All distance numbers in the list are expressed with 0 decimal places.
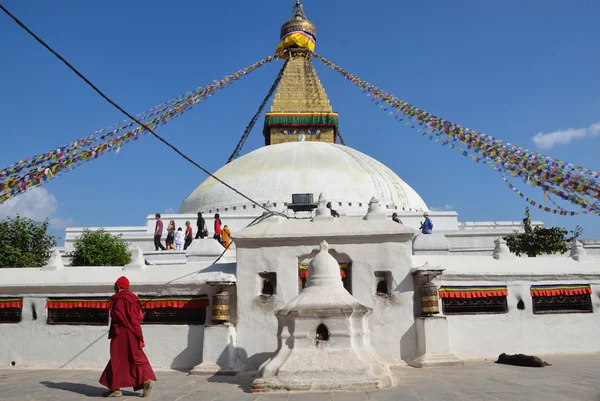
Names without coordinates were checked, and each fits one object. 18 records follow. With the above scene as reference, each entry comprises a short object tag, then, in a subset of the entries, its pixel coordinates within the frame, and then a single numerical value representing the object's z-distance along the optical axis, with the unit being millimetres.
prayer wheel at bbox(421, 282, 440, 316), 7750
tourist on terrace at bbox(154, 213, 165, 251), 15406
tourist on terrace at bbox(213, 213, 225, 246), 14055
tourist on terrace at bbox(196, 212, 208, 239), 14547
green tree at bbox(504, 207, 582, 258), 13875
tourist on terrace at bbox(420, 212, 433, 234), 13641
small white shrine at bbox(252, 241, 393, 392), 5730
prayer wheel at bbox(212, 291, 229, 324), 7773
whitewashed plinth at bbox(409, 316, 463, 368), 7531
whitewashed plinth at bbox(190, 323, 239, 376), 7527
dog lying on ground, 7156
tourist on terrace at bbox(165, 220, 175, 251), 16062
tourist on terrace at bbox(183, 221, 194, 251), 15589
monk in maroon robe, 5625
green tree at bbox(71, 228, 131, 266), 13906
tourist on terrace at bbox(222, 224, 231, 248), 13164
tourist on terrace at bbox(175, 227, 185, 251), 16109
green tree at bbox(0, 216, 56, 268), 14094
